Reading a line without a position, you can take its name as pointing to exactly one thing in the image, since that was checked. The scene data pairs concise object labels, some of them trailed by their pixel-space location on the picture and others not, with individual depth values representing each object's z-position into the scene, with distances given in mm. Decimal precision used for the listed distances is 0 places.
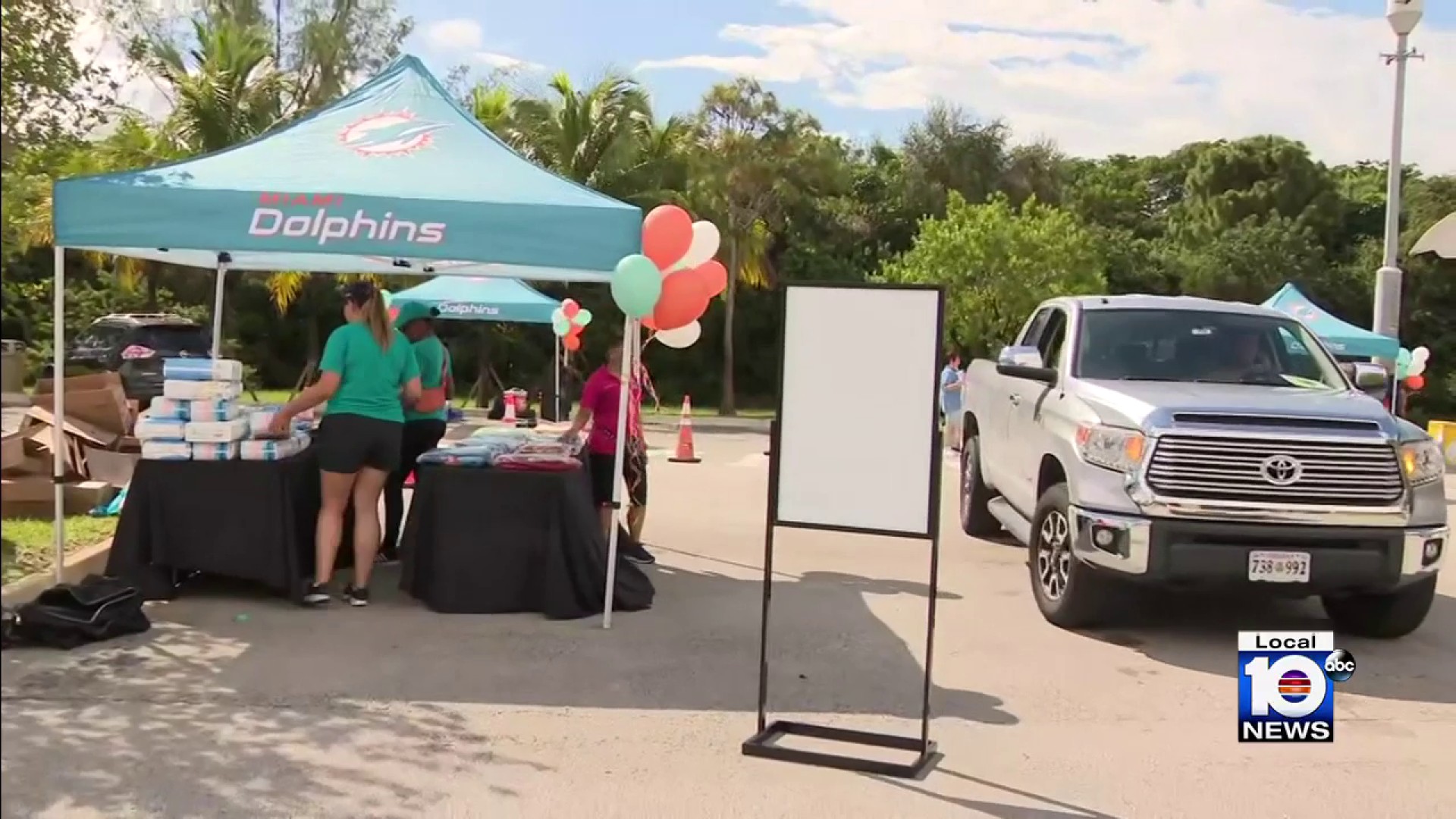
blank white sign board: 5121
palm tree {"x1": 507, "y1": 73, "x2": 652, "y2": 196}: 27453
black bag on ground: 6324
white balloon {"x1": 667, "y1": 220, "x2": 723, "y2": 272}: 7807
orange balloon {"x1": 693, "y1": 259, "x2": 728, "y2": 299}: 7887
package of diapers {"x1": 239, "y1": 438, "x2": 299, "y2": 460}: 7418
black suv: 19828
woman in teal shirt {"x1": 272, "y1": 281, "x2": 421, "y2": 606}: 7211
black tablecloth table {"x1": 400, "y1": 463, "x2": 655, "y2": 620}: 7352
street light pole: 17016
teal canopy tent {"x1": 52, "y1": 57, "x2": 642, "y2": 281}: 6801
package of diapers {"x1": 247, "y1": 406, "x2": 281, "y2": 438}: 7551
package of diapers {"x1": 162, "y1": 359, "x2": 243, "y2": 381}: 7403
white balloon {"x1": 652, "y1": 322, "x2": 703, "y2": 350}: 9070
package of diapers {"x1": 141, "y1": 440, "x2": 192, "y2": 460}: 7375
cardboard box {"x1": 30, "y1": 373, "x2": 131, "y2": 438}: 11203
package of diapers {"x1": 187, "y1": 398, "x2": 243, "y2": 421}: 7293
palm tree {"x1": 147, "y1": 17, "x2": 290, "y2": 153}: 23656
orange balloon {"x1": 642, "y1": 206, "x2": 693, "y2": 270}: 7246
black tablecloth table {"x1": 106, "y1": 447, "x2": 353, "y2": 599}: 7387
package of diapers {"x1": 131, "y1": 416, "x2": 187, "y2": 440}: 7328
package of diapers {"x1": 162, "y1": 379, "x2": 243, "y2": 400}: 7340
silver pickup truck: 6762
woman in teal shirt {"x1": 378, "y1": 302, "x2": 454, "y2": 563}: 8742
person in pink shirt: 8508
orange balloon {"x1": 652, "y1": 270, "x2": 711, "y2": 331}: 7508
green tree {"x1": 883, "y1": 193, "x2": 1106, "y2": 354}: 29891
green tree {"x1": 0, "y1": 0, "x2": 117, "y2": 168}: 8383
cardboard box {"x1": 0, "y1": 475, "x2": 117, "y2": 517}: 9516
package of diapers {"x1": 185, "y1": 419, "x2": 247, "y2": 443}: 7293
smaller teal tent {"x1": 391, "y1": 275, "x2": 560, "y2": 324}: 20125
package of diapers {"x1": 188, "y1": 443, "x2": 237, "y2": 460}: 7359
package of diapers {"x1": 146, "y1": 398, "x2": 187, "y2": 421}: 7336
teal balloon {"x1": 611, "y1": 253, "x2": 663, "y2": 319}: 6875
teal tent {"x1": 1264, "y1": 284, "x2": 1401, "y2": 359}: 18938
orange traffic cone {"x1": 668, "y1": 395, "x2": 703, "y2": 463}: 17688
